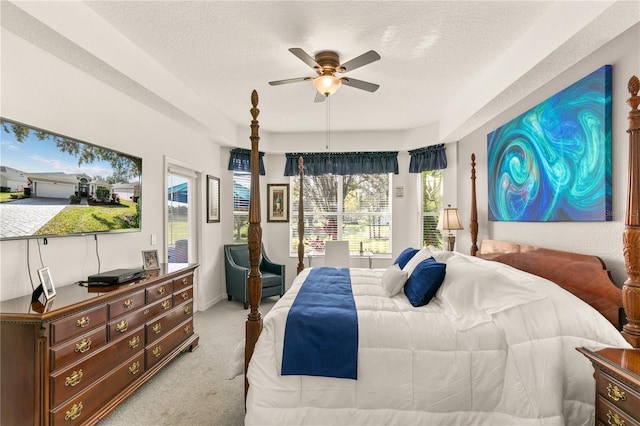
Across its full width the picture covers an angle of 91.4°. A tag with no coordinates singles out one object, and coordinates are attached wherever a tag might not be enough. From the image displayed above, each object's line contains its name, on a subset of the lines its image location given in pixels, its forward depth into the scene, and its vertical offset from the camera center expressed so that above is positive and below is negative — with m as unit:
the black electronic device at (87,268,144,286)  2.24 -0.48
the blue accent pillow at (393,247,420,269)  3.19 -0.48
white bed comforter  1.60 -0.87
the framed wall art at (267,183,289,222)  5.57 +0.15
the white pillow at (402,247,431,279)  2.70 -0.43
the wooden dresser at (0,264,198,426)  1.63 -0.86
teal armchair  4.60 -0.97
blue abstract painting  1.95 +0.40
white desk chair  4.79 -0.66
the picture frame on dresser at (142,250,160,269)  2.90 -0.45
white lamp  3.92 -0.14
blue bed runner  1.72 -0.74
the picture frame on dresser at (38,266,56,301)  1.86 -0.44
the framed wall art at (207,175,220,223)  4.57 +0.19
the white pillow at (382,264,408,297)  2.43 -0.55
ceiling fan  2.48 +1.14
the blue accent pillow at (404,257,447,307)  2.20 -0.52
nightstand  1.18 -0.69
